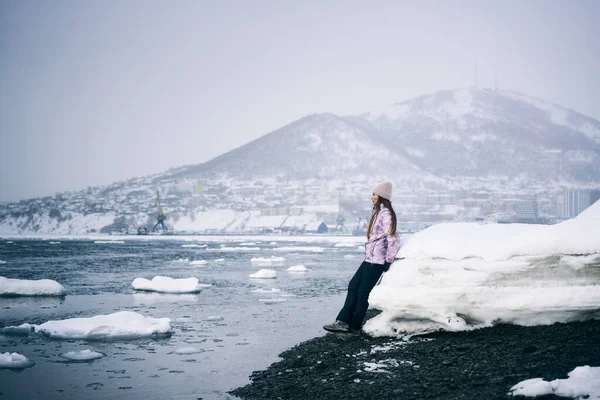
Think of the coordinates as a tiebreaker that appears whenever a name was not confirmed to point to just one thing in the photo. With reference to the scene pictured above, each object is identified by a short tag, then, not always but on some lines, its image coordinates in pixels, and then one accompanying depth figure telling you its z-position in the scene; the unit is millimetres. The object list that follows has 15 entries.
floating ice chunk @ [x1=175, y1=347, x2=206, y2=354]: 10688
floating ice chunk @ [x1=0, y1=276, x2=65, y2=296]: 19094
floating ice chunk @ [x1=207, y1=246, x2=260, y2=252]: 68000
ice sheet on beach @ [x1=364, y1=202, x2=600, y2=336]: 9117
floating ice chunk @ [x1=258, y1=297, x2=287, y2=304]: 18375
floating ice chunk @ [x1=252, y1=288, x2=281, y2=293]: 21297
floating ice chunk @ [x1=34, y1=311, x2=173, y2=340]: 12008
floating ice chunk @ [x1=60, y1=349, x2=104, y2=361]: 10094
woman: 10102
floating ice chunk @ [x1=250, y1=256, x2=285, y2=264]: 41828
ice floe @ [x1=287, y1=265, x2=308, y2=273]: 31823
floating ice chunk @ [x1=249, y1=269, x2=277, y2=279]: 27545
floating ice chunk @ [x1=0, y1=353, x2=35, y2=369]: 9523
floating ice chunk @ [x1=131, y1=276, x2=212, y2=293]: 20852
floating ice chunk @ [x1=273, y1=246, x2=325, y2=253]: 63897
